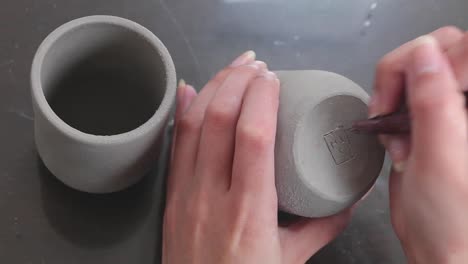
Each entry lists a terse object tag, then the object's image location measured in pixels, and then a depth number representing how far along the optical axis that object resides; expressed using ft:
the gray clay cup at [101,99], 1.76
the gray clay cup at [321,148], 1.77
